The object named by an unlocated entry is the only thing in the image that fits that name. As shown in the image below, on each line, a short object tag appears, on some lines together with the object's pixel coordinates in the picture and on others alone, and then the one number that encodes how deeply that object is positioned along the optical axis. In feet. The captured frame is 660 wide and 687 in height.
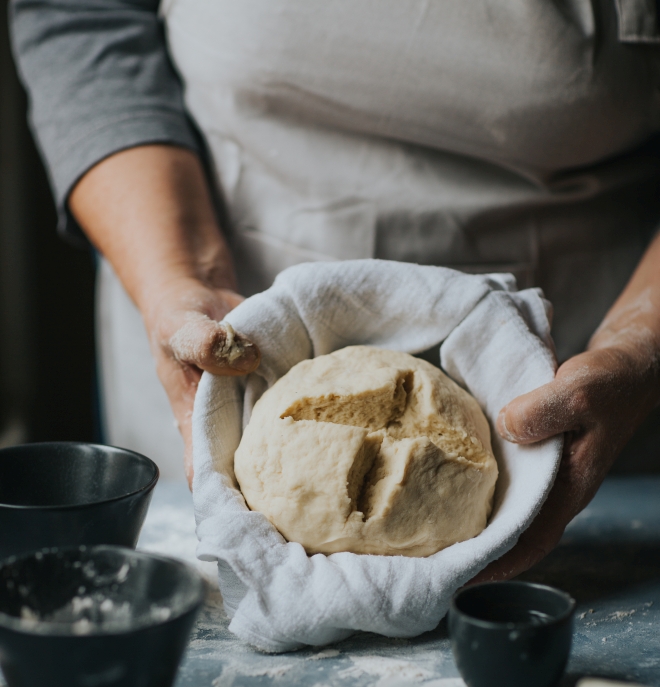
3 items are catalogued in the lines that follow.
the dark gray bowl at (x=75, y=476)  2.84
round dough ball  2.87
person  3.89
